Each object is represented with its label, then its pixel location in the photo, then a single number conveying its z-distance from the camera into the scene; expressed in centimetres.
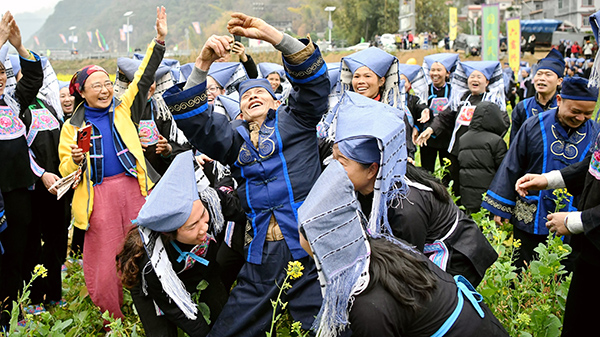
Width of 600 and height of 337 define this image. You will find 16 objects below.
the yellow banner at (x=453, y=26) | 3622
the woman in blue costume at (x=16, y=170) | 364
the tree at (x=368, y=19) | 5869
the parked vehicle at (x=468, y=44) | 3155
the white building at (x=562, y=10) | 4562
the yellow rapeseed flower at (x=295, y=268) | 219
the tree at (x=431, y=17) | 5744
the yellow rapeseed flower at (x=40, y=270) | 260
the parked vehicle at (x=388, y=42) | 3944
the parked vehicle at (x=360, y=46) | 4170
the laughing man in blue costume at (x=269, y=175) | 275
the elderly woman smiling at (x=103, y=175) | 350
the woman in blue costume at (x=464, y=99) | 632
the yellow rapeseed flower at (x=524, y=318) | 257
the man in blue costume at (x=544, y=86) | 536
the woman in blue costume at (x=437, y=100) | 691
